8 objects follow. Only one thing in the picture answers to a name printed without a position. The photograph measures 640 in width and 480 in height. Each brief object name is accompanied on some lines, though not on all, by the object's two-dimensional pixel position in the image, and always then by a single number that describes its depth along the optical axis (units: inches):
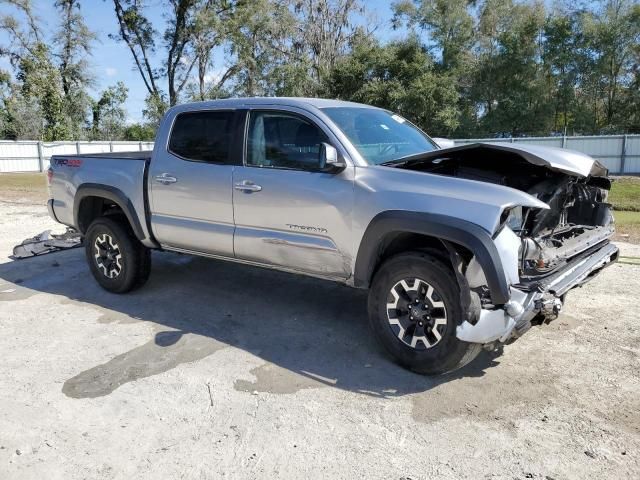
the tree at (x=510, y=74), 1230.9
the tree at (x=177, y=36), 1514.5
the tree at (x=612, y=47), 1123.9
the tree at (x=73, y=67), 1534.2
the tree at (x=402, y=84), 1160.2
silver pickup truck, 137.7
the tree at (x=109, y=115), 1624.0
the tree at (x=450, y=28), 1286.9
